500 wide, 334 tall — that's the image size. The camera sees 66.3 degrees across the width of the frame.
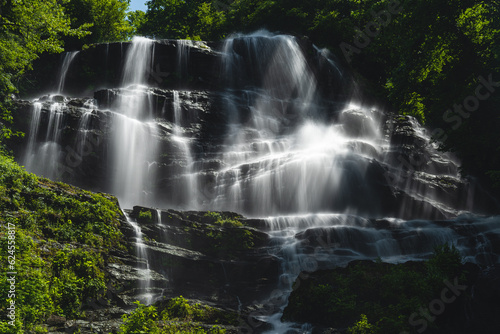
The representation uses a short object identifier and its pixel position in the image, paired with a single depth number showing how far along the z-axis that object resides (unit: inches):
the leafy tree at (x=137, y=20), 1770.4
